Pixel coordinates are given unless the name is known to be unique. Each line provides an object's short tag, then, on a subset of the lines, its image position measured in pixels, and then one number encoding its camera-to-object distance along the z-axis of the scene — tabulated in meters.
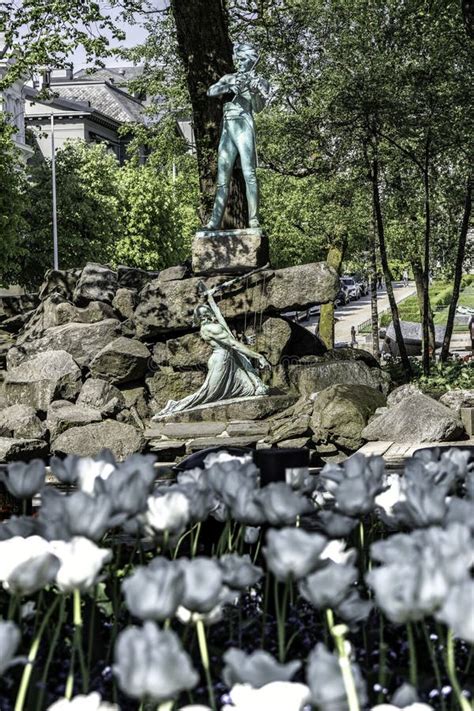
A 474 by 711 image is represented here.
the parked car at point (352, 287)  83.33
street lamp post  53.44
